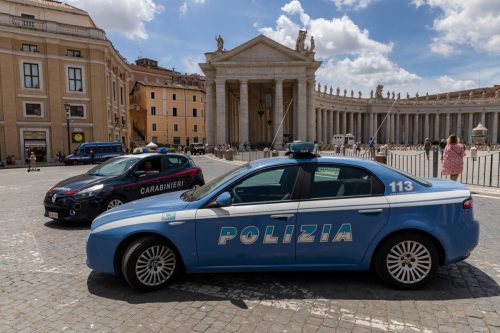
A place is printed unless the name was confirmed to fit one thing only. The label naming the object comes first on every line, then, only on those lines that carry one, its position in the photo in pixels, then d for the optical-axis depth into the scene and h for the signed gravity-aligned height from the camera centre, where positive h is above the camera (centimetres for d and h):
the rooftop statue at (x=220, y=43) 5528 +1595
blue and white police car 422 -112
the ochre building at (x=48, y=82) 3622 +681
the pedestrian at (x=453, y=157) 1097 -49
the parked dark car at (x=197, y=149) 4872 -92
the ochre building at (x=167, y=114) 6938 +600
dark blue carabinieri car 760 -101
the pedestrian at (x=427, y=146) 2795 -37
